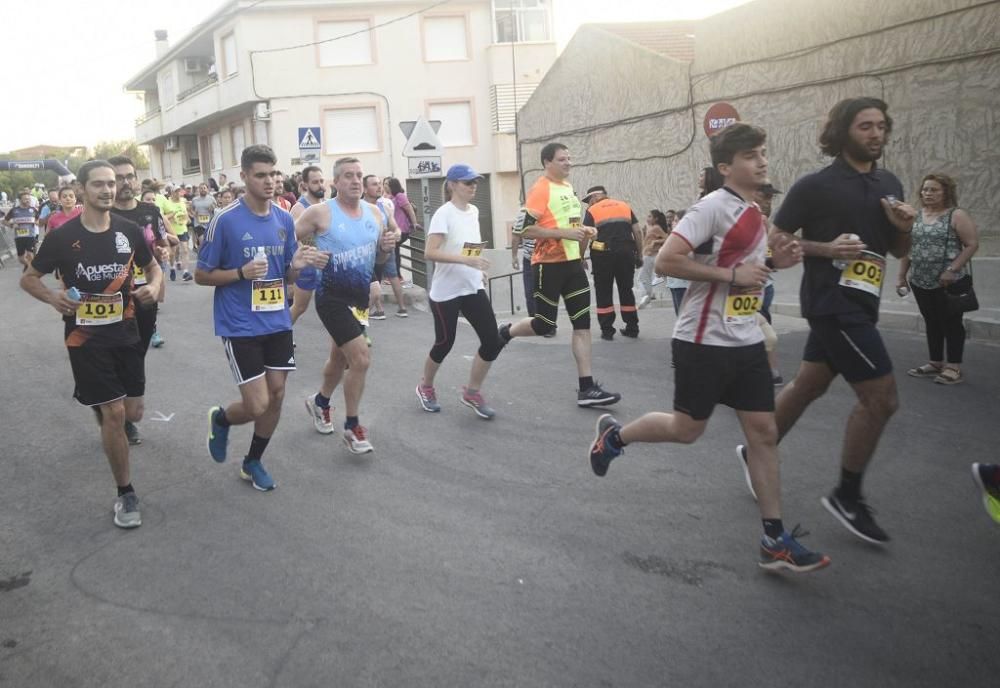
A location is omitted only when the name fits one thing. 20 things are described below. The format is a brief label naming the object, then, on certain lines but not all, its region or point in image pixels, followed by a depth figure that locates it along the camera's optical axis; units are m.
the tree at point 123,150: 80.82
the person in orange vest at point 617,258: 11.52
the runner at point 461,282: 7.43
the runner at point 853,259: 4.58
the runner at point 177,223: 18.98
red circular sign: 12.23
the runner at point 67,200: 10.55
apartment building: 35.03
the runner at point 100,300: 5.32
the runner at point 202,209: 23.65
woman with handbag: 8.06
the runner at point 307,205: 7.84
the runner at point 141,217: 7.38
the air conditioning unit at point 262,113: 35.16
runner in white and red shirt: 4.33
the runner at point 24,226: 22.16
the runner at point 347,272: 6.51
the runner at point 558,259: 7.74
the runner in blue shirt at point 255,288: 5.61
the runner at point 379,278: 12.95
